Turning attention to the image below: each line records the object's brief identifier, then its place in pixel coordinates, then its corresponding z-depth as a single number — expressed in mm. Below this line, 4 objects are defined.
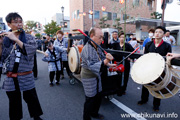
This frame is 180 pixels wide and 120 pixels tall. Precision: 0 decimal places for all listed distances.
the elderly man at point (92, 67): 1826
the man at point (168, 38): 7316
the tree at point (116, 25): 20694
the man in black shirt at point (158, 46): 2448
